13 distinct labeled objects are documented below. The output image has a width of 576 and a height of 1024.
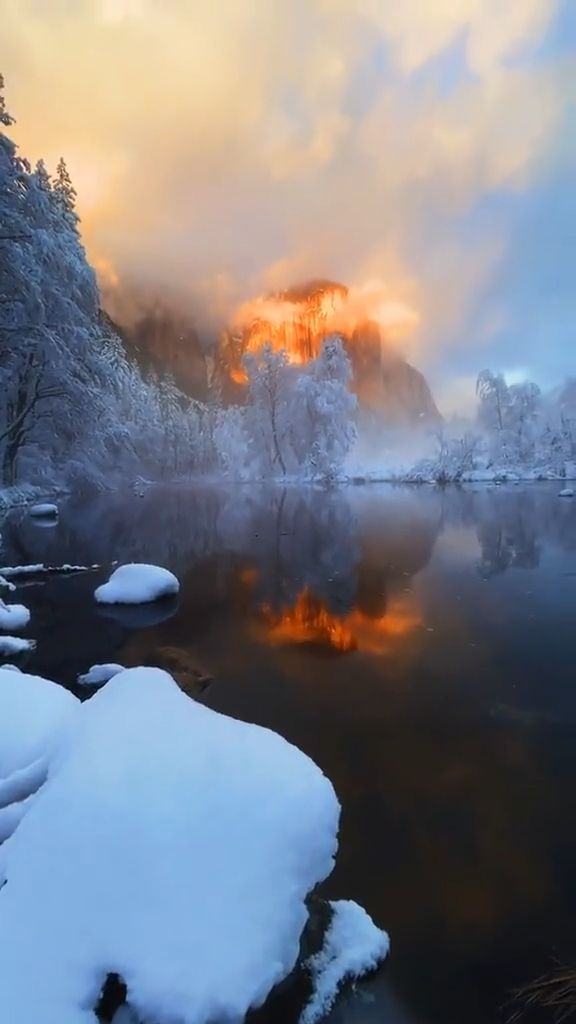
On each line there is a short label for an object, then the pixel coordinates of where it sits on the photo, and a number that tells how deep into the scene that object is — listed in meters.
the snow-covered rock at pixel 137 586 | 9.26
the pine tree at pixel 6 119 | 17.41
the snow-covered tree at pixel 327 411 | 51.50
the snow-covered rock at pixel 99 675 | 5.83
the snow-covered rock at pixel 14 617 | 7.88
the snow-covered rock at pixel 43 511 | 22.38
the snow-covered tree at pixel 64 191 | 27.67
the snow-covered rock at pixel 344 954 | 2.27
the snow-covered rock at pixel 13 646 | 6.81
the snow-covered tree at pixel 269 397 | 55.28
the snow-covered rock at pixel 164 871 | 1.78
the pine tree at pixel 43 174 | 26.00
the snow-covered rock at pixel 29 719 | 2.75
